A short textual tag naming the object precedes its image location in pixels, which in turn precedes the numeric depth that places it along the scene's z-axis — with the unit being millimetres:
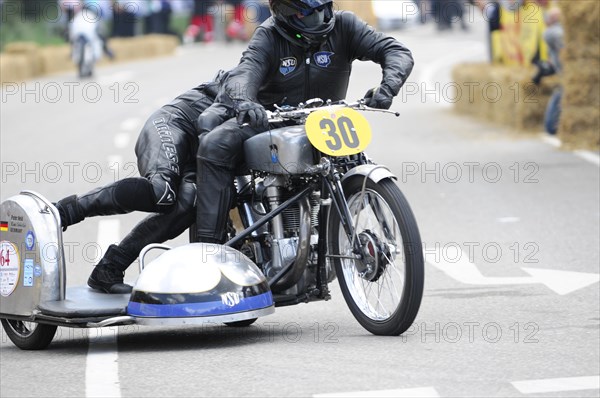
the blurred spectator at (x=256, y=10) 48688
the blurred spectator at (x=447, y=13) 49750
